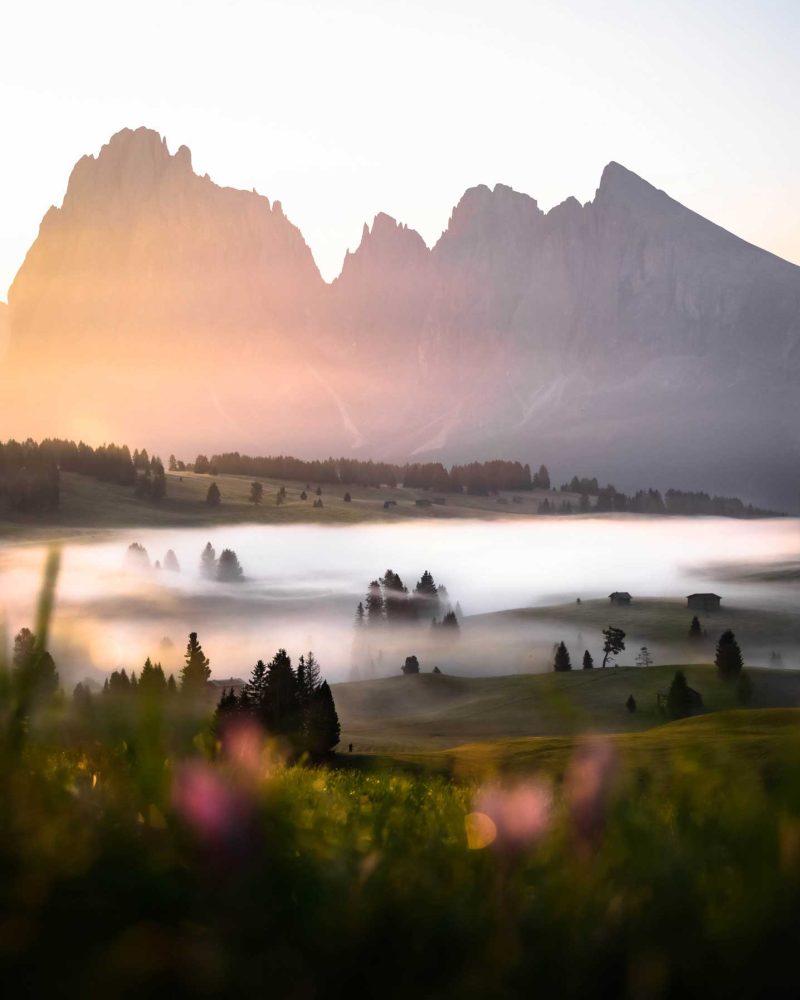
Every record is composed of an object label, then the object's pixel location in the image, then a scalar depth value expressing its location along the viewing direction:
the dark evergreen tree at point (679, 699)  173.50
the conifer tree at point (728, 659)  194.75
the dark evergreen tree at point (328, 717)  85.94
